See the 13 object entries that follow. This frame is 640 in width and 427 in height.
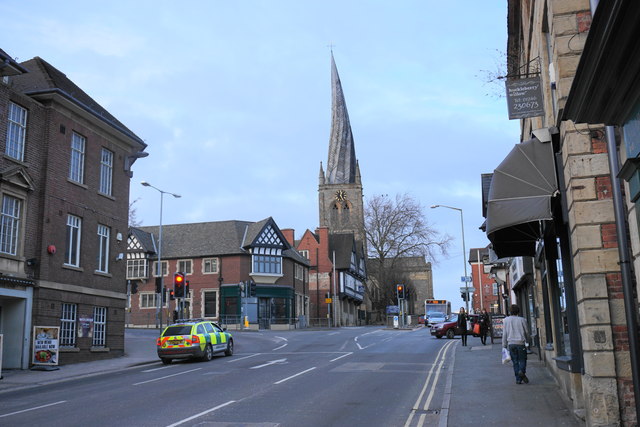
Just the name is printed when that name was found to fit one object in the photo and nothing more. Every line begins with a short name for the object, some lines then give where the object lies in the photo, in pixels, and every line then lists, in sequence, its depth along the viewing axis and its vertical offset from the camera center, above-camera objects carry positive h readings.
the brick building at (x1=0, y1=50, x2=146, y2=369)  21.69 +4.27
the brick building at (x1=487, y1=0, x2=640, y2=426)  5.64 +1.60
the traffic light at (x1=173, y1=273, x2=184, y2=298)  26.39 +1.57
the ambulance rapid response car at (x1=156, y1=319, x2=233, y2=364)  22.59 -0.72
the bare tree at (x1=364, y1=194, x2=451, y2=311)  67.88 +9.05
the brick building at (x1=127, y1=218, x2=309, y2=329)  56.12 +4.58
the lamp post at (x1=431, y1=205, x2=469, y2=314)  38.45 +3.92
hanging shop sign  11.09 +3.86
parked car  35.62 -0.73
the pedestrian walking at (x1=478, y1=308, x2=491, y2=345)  27.77 -0.56
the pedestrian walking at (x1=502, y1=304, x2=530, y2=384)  13.67 -0.59
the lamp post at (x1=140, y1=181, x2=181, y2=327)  29.21 +5.30
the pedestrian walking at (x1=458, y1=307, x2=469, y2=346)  26.98 -0.35
